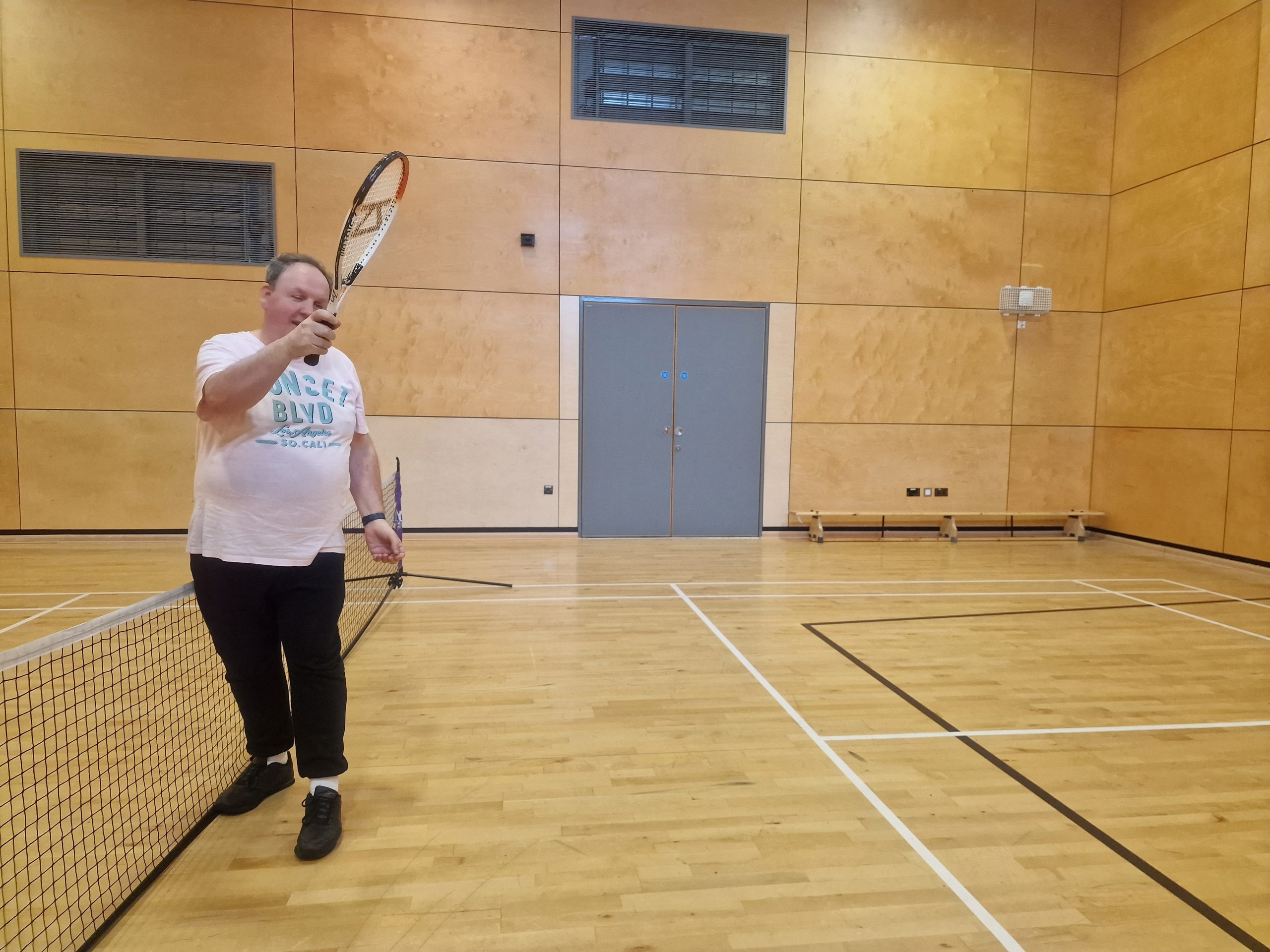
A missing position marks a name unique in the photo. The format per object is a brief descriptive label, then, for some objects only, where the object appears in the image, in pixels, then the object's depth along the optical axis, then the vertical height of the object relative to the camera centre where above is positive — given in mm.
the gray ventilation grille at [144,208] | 7617 +2093
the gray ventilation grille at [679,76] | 8312 +3964
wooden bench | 8867 -1227
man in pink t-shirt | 2195 -356
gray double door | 8664 -37
